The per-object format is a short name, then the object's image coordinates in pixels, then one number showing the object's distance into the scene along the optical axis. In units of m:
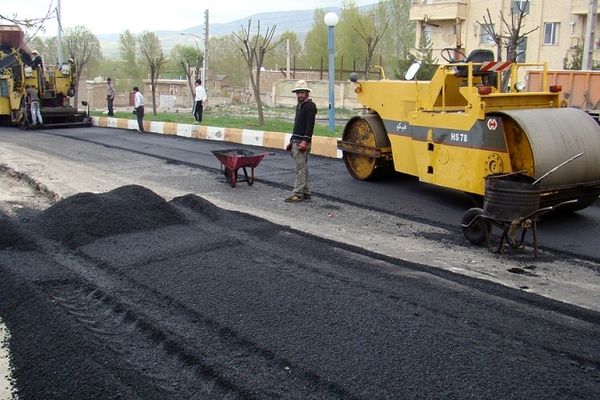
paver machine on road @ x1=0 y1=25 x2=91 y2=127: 20.17
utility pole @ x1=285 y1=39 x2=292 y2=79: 49.39
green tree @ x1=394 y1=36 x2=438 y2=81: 33.50
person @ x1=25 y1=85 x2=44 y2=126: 19.75
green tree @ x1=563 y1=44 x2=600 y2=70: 30.97
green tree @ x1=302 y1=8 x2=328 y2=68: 70.75
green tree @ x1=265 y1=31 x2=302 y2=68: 77.06
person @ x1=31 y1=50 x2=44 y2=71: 20.58
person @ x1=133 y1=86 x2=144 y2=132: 19.55
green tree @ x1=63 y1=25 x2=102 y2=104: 26.10
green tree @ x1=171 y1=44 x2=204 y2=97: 75.19
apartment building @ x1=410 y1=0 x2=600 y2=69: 39.69
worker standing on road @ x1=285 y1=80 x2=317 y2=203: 8.98
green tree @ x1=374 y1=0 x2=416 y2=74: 66.66
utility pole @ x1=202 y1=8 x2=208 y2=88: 36.77
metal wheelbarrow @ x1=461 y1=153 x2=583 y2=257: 6.27
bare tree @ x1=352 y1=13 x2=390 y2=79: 61.87
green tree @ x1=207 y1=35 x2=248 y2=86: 83.62
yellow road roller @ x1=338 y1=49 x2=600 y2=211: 7.27
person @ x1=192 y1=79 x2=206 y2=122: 21.02
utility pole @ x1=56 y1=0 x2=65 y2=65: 27.57
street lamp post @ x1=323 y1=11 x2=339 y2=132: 16.12
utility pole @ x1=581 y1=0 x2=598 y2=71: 18.77
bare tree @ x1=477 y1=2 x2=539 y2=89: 14.24
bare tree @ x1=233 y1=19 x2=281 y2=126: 19.81
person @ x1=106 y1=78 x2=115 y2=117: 25.79
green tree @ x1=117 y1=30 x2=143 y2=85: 85.44
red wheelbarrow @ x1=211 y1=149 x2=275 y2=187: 9.92
